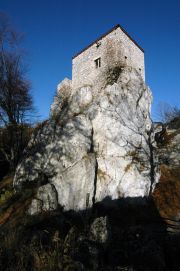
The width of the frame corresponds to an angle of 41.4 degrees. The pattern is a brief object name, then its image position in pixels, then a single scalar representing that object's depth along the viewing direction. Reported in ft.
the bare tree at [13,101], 62.34
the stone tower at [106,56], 59.67
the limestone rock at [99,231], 22.49
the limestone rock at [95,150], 46.96
